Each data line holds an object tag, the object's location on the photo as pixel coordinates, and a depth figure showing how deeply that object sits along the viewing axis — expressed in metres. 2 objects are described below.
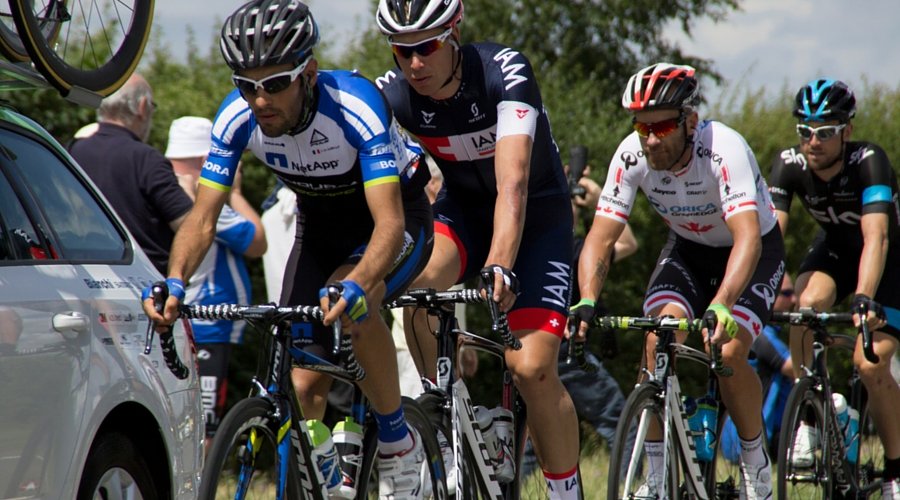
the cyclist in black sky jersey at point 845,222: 14.46
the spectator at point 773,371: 20.12
